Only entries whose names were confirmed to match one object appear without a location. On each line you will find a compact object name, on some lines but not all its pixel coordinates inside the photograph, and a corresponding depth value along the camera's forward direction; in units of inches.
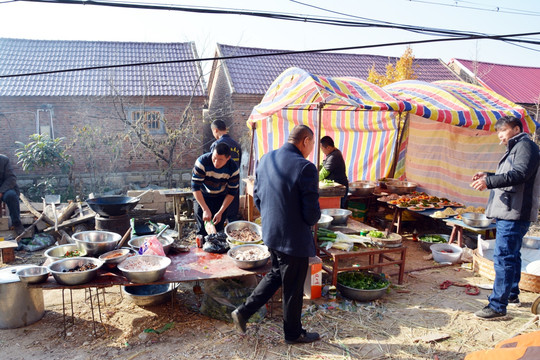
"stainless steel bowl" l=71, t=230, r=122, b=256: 161.8
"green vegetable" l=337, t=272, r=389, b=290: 194.1
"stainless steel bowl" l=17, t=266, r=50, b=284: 143.5
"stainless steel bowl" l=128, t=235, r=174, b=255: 173.2
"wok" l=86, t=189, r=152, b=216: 221.1
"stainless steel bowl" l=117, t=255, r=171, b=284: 143.5
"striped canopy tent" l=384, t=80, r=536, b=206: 287.9
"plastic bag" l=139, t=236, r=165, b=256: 161.3
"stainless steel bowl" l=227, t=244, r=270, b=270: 157.2
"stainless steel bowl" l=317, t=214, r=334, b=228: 217.6
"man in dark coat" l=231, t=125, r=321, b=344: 131.1
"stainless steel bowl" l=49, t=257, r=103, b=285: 139.6
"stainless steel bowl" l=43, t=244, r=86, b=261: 161.1
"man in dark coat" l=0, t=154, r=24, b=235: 286.7
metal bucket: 156.3
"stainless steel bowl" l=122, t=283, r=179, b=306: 175.9
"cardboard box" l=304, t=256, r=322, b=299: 187.2
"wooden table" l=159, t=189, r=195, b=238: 307.7
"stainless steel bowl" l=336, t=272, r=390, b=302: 188.1
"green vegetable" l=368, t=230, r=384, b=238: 213.9
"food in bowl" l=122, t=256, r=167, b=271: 150.9
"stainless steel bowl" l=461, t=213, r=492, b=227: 249.1
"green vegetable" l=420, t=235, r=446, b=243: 291.3
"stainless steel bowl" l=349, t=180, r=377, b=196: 329.1
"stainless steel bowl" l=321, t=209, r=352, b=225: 237.6
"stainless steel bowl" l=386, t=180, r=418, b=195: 338.6
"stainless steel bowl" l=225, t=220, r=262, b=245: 189.7
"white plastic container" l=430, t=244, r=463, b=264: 251.6
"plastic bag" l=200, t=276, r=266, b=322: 166.7
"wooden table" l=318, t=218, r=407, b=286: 193.3
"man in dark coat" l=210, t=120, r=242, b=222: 240.5
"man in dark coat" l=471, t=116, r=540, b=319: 161.8
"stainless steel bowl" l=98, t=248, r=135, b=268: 153.0
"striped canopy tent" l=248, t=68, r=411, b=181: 280.5
